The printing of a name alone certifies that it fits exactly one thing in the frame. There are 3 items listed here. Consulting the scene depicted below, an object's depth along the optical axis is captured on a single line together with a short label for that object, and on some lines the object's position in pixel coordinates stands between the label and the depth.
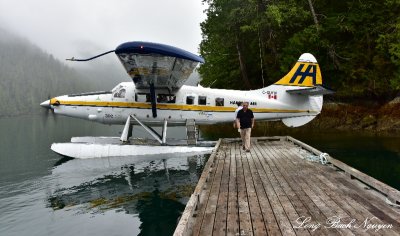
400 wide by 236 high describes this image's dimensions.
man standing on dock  12.23
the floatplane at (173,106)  15.73
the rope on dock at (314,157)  9.16
